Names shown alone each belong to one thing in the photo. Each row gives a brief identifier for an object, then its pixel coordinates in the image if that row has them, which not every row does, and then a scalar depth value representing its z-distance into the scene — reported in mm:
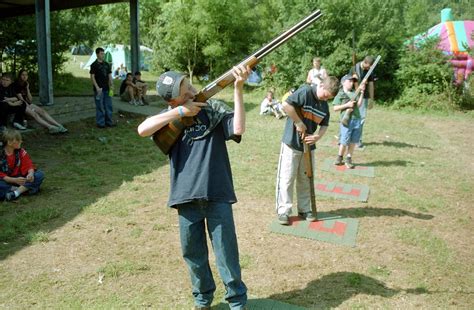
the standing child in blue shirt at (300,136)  5164
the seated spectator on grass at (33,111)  10031
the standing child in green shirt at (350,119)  7965
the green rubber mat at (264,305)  3682
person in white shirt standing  12548
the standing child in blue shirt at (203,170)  3105
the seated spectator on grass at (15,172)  6078
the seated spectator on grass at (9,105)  9320
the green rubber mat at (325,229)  5141
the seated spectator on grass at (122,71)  27045
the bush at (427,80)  17109
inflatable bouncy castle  17781
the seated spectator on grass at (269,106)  14438
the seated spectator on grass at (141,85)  15430
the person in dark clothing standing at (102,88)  11039
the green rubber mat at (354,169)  8012
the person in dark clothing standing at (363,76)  8867
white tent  30641
